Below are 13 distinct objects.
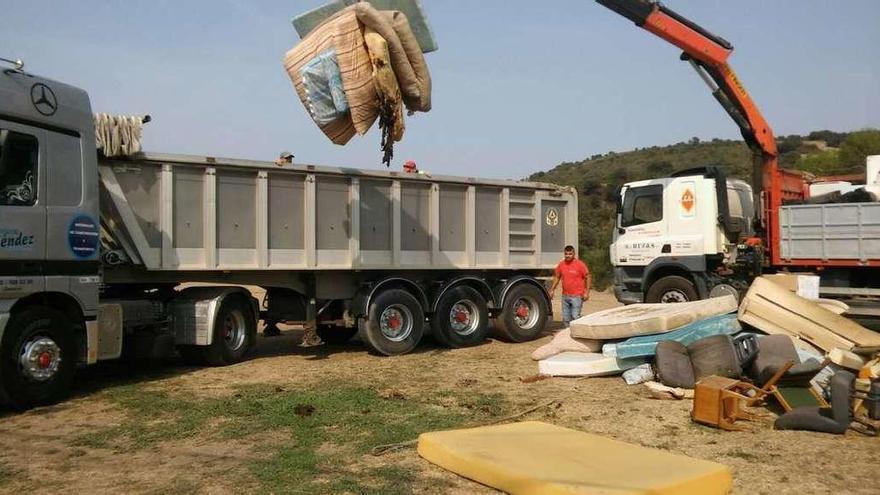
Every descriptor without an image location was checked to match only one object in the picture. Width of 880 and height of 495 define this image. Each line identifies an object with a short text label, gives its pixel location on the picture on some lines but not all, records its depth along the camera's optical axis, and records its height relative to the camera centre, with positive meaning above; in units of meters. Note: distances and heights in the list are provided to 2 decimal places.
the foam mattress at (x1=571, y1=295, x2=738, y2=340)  9.01 -0.67
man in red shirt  12.30 -0.29
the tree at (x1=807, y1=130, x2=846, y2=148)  52.47 +8.81
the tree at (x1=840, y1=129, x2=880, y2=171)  29.13 +4.46
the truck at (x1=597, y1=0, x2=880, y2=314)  11.86 +0.60
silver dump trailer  7.48 +0.16
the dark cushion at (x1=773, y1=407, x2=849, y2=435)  6.33 -1.32
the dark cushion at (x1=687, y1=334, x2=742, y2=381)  7.89 -0.98
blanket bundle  8.67 +2.20
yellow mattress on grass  4.60 -1.32
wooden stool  6.55 -1.21
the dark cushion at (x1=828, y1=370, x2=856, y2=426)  6.27 -1.08
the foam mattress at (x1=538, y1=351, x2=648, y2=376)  8.96 -1.20
